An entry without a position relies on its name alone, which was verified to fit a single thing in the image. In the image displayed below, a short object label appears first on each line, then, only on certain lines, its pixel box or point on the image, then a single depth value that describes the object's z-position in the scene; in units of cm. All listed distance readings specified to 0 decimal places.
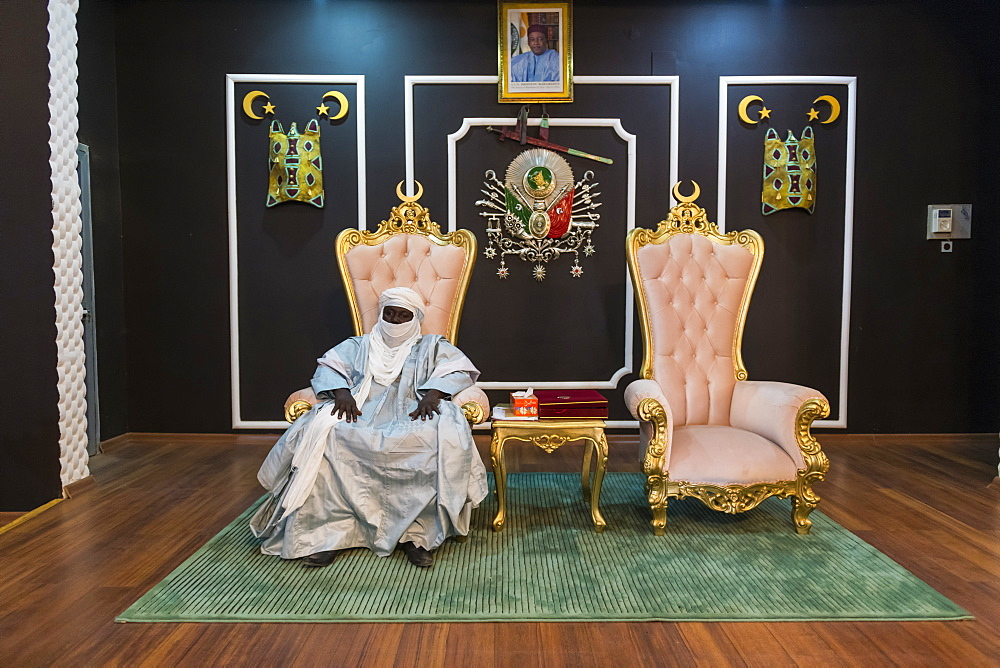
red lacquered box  295
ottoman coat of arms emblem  448
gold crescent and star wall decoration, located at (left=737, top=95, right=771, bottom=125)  452
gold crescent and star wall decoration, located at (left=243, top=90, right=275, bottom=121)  448
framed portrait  448
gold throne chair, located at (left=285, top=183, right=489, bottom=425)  345
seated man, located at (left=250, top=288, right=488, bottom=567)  264
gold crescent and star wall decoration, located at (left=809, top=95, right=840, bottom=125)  452
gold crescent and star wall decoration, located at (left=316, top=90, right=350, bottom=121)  449
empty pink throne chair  285
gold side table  293
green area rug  219
